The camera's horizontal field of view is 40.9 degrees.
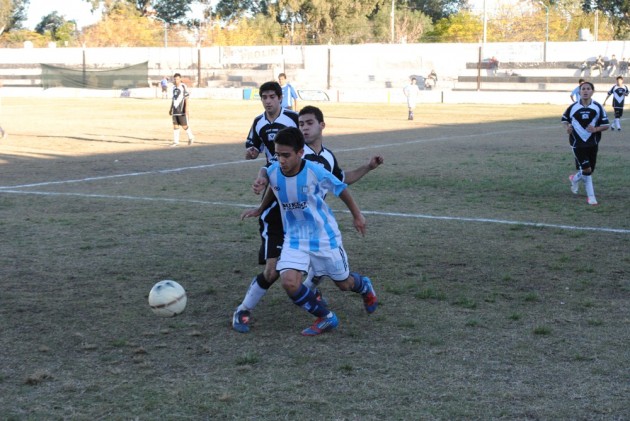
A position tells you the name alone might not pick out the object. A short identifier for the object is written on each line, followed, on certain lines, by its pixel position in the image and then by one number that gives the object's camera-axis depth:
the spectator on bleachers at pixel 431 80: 54.62
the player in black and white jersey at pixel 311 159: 6.18
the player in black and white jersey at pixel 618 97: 29.81
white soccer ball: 6.19
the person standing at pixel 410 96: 33.03
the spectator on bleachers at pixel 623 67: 50.38
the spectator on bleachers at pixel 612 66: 50.62
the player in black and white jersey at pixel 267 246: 6.25
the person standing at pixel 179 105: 21.91
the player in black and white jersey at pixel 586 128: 12.48
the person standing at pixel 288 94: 24.89
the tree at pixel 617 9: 50.28
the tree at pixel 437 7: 97.66
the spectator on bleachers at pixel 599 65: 51.53
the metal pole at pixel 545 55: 53.29
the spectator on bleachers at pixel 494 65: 53.72
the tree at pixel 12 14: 105.19
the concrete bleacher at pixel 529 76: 50.78
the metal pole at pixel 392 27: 77.44
